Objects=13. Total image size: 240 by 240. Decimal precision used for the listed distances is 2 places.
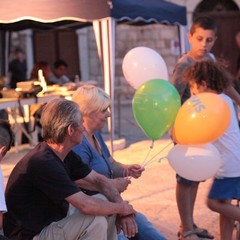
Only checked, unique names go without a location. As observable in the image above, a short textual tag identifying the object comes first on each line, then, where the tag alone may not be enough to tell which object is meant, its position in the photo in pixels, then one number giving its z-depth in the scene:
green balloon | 4.62
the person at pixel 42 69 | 11.84
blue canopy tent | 9.55
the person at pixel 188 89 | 5.44
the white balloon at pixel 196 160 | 4.53
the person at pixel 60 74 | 13.05
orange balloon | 4.36
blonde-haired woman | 4.34
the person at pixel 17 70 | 17.52
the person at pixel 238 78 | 6.65
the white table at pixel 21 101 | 9.88
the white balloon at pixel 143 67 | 5.72
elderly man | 3.65
